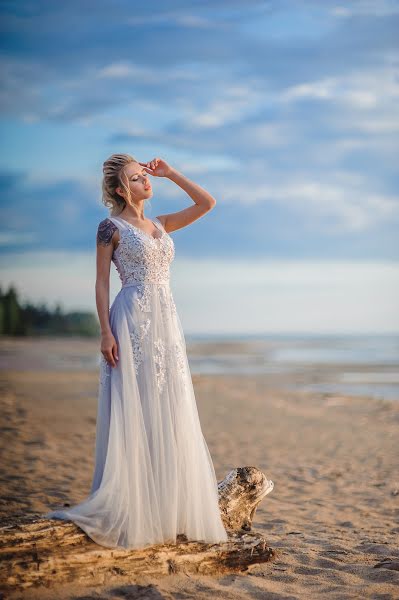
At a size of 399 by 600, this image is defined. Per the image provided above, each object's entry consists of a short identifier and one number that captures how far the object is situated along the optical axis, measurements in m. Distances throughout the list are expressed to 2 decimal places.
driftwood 4.07
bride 4.52
